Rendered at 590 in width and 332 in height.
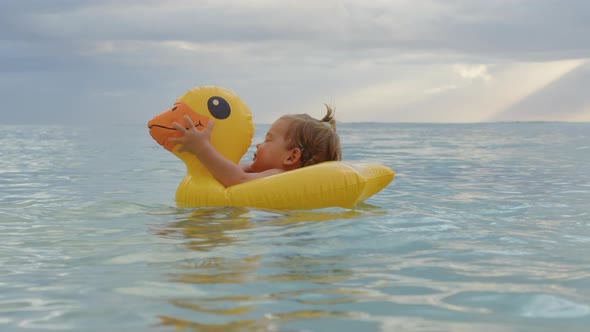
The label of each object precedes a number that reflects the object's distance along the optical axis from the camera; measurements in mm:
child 5246
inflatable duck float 5039
